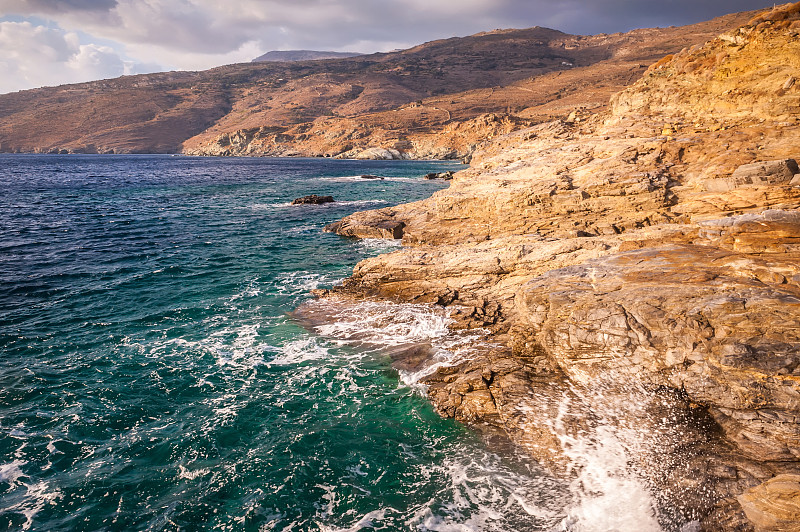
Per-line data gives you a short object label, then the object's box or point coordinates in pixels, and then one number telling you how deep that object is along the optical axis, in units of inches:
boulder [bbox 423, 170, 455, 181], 2776.6
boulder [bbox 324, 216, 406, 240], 1144.4
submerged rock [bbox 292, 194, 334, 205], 1867.6
